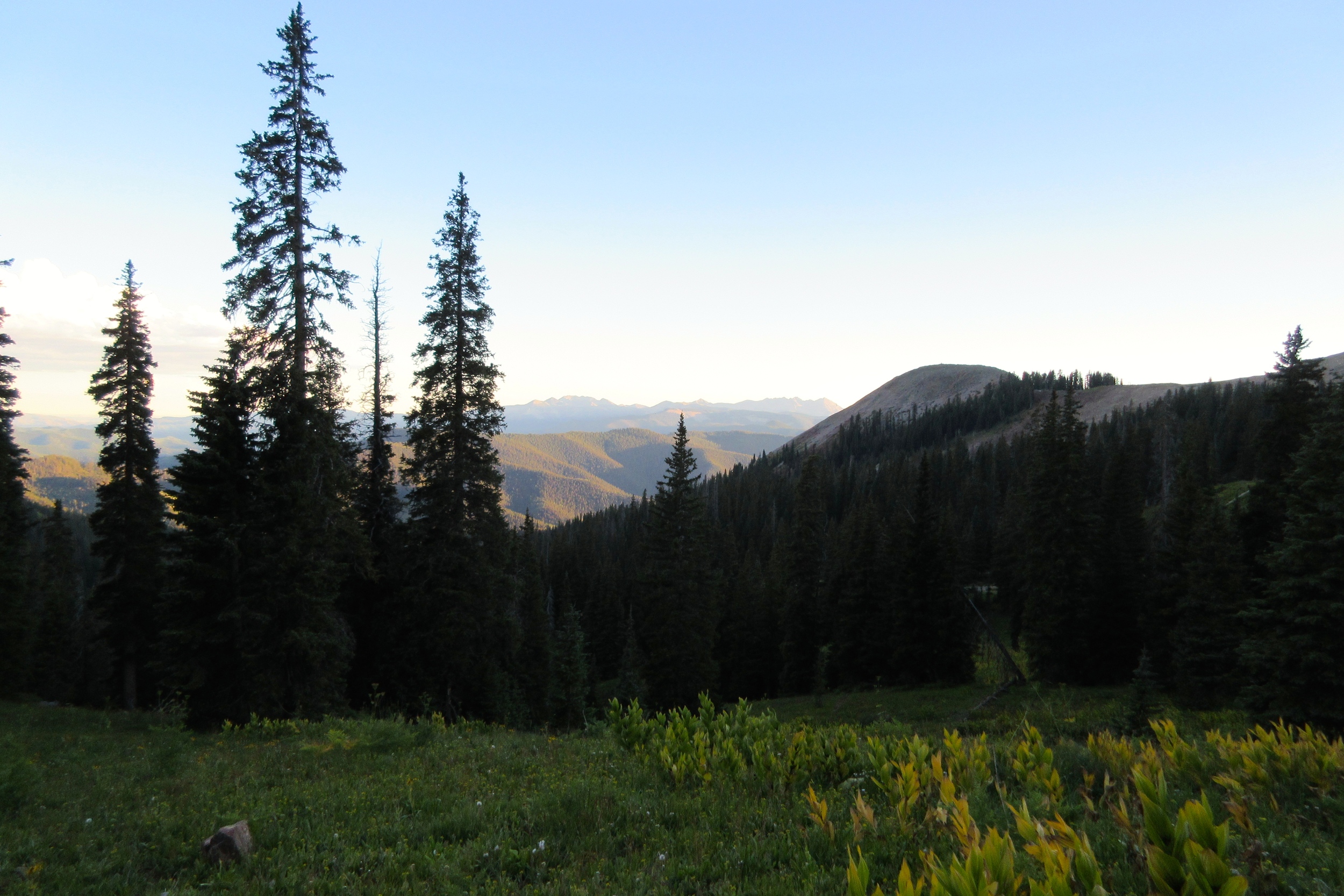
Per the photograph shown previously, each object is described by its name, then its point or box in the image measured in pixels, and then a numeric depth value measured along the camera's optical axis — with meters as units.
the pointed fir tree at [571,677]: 43.12
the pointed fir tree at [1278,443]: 28.78
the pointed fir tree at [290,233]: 16.42
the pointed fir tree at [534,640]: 43.66
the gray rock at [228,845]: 5.54
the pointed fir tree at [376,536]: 22.97
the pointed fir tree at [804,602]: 52.44
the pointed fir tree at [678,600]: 35.19
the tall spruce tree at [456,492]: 21.84
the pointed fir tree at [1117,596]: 35.75
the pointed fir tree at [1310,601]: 18.19
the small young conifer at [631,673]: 42.00
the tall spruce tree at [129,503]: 26.64
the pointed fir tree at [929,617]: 42.12
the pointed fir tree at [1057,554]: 35.06
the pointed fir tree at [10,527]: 23.94
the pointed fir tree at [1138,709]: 14.23
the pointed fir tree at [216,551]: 15.61
